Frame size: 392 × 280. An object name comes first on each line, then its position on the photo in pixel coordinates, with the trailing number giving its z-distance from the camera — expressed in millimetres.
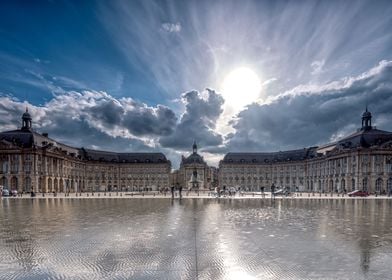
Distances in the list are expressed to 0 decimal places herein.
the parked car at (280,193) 69188
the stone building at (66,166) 90375
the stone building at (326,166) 86625
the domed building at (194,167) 154875
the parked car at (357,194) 67812
